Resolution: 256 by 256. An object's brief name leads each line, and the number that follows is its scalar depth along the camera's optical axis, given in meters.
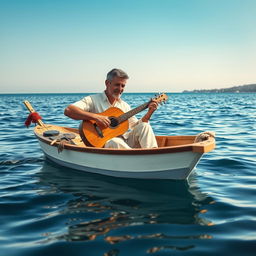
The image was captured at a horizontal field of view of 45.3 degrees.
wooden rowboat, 5.21
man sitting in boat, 6.23
